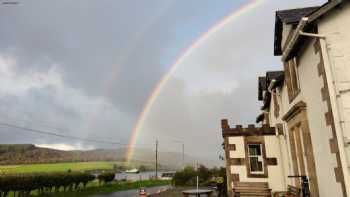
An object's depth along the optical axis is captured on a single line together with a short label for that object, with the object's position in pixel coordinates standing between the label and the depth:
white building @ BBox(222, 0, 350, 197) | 6.83
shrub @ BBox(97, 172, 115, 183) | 39.81
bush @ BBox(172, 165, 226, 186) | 33.92
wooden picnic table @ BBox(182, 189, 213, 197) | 14.44
